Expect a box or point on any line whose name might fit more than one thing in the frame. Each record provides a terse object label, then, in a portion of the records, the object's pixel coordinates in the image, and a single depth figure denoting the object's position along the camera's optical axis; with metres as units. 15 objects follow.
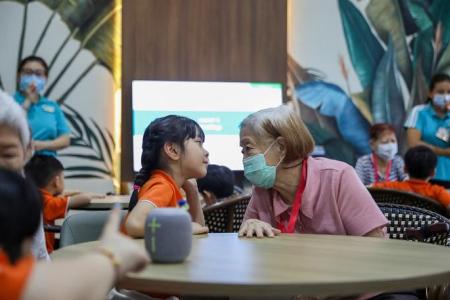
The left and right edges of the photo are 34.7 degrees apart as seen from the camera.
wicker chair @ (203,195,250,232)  2.85
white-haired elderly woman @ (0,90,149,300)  0.88
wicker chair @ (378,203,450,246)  2.16
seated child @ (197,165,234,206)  3.79
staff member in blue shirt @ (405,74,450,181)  5.54
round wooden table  1.18
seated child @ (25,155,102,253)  3.70
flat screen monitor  5.75
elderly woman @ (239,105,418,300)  2.10
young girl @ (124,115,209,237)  2.33
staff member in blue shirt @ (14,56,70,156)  5.02
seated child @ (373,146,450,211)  3.95
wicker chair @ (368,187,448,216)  2.99
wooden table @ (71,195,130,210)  3.80
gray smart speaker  1.40
